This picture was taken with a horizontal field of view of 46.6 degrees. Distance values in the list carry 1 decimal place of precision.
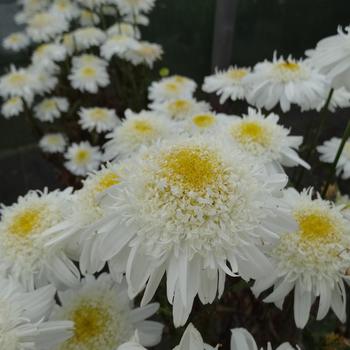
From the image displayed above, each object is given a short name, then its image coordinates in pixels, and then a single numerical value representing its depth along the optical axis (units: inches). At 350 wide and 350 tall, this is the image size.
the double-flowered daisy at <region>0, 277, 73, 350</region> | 12.0
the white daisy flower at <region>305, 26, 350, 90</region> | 16.8
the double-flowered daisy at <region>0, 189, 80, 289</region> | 15.6
